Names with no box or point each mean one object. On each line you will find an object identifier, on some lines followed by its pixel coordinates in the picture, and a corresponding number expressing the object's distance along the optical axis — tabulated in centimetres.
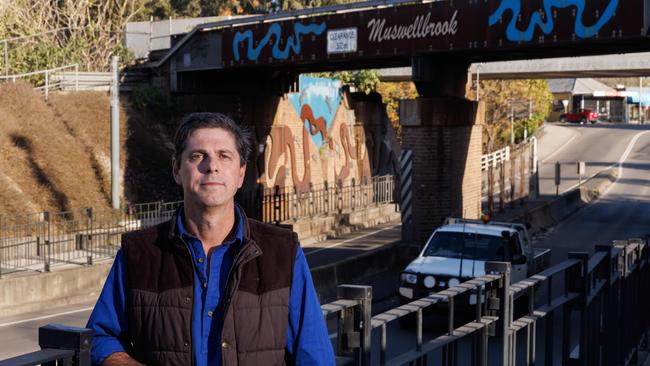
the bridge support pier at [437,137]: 2617
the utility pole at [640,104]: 11942
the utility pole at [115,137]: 2894
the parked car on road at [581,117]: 10919
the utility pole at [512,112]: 5791
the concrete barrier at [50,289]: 2025
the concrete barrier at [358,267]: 2075
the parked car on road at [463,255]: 1727
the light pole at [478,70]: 4254
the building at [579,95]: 11794
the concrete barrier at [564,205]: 3628
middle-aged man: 386
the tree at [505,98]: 6038
